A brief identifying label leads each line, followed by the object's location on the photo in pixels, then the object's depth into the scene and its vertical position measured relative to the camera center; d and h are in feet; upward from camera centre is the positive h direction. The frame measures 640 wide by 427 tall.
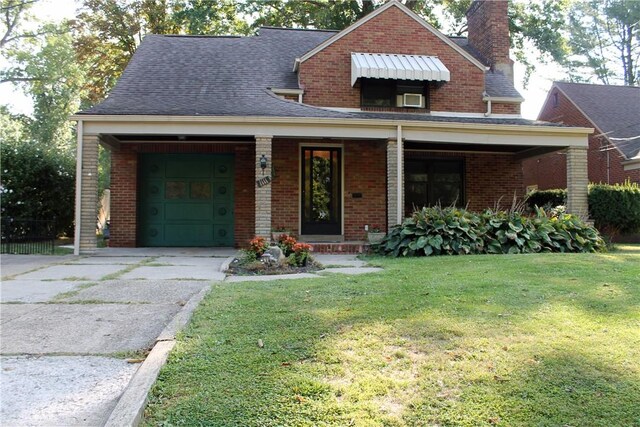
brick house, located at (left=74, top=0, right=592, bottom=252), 35.99 +6.58
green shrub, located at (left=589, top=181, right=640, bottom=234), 41.24 +1.06
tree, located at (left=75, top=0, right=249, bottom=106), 67.77 +29.60
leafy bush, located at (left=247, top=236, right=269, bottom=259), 27.20 -1.68
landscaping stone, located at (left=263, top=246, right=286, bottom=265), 25.93 -2.01
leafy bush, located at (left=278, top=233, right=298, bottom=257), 27.94 -1.59
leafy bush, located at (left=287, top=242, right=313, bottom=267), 26.45 -2.13
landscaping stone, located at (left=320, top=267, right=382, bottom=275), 23.85 -2.76
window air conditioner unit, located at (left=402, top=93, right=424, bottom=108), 42.65 +11.07
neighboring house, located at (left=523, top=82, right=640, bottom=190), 59.77 +12.64
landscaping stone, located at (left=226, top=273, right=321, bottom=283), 21.82 -2.89
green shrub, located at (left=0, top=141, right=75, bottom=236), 43.32 +3.45
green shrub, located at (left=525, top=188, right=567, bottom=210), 47.50 +2.35
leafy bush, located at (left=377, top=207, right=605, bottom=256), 30.40 -1.05
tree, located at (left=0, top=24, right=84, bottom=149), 102.99 +32.70
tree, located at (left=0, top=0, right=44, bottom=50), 94.48 +41.46
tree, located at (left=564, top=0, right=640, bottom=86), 106.73 +43.38
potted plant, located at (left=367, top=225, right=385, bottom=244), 34.91 -1.30
